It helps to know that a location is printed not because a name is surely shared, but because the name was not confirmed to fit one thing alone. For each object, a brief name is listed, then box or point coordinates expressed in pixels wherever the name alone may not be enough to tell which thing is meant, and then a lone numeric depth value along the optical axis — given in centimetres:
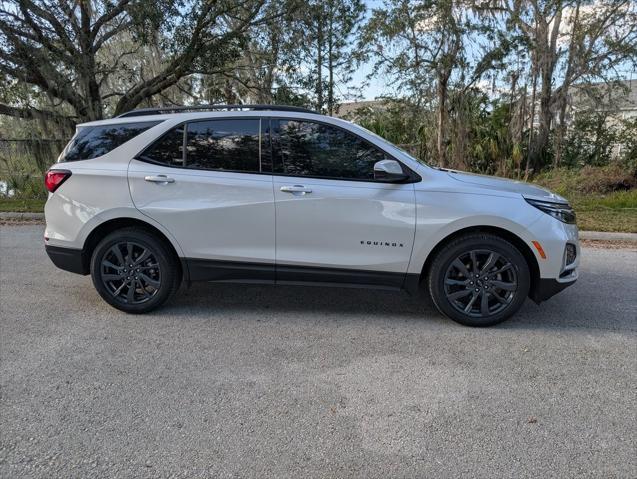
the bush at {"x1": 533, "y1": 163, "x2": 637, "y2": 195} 1279
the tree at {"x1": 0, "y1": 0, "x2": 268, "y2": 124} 1111
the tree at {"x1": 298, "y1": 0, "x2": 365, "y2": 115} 1218
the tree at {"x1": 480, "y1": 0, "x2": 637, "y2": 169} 1322
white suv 407
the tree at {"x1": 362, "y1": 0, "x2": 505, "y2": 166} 1303
